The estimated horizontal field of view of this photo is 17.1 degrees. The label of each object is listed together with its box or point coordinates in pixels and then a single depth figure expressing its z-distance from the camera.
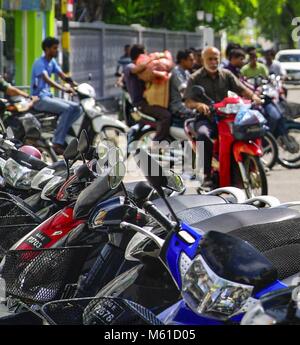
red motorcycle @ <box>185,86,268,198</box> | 10.00
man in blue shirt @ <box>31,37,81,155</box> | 13.53
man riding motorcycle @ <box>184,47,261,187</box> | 10.63
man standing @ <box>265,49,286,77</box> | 21.36
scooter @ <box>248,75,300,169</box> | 13.21
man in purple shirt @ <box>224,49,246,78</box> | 14.70
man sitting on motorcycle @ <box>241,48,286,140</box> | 13.26
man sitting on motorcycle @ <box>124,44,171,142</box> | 12.79
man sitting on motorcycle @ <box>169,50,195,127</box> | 12.98
